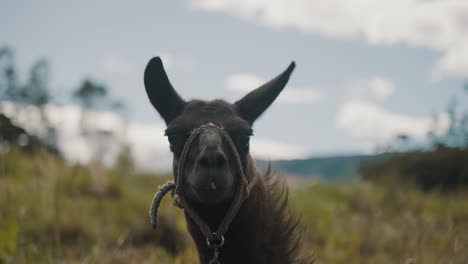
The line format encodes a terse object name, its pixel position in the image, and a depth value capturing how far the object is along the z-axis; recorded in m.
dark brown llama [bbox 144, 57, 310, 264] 2.77
